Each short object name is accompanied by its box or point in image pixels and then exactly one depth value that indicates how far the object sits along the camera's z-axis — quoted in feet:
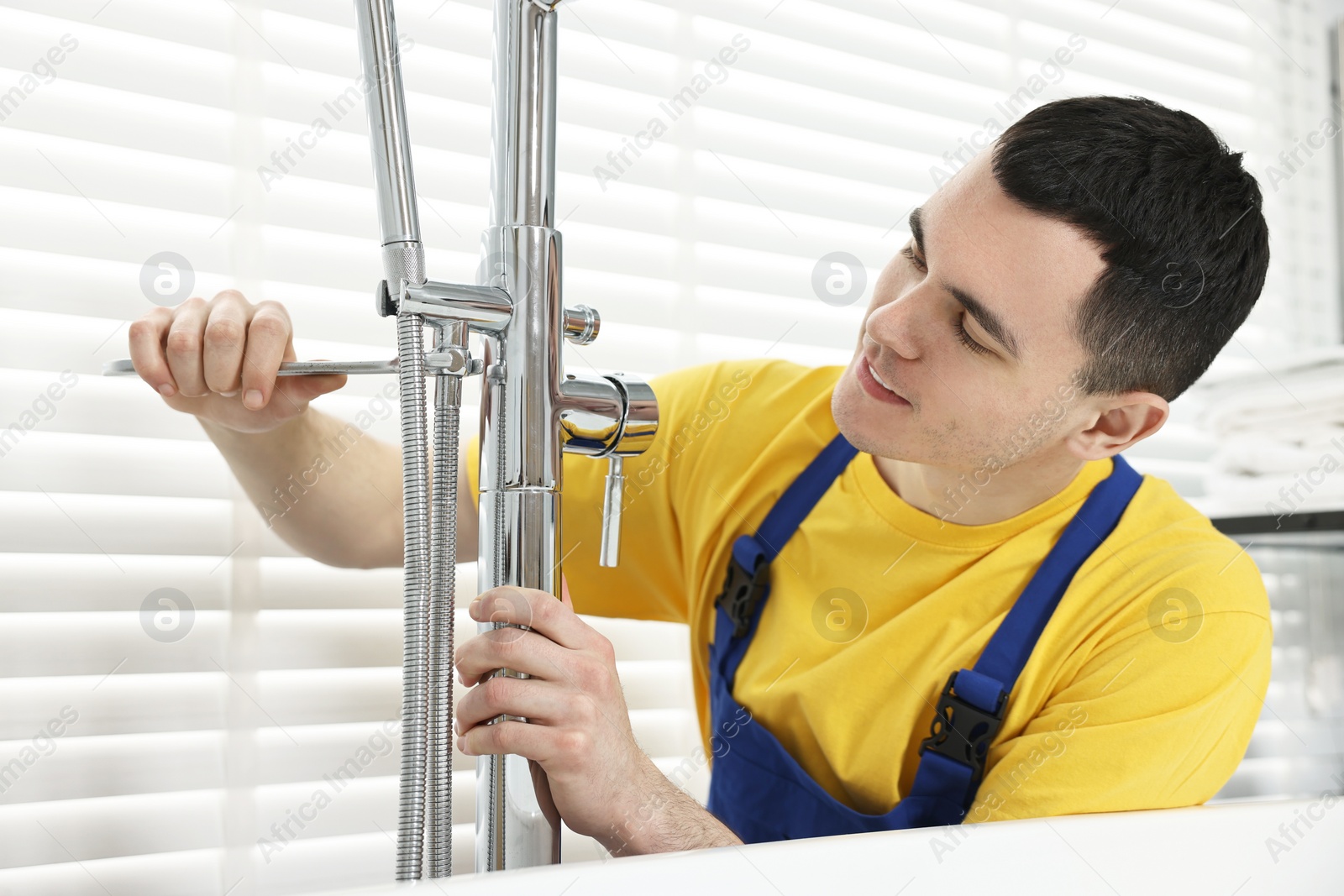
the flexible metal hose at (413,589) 1.79
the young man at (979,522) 2.30
